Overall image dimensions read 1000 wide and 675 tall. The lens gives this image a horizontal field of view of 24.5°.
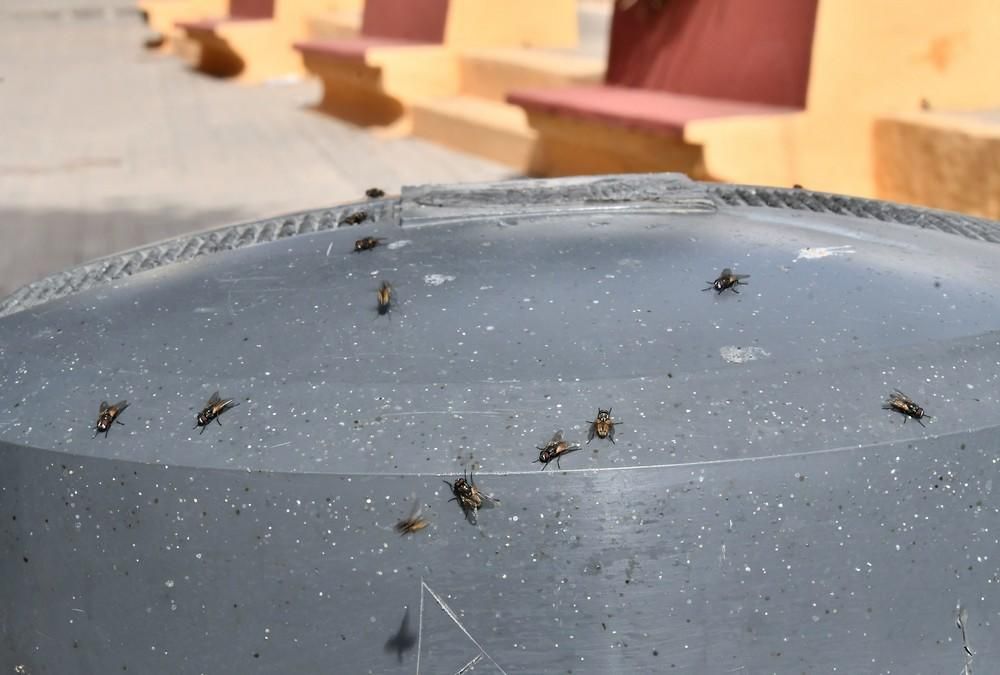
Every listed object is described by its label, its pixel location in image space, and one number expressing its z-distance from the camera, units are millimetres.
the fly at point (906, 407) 406
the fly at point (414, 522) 395
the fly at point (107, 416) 418
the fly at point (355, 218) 532
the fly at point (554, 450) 396
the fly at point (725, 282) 450
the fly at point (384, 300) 449
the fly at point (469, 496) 393
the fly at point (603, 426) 399
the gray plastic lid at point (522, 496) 396
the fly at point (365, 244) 491
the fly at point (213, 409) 414
